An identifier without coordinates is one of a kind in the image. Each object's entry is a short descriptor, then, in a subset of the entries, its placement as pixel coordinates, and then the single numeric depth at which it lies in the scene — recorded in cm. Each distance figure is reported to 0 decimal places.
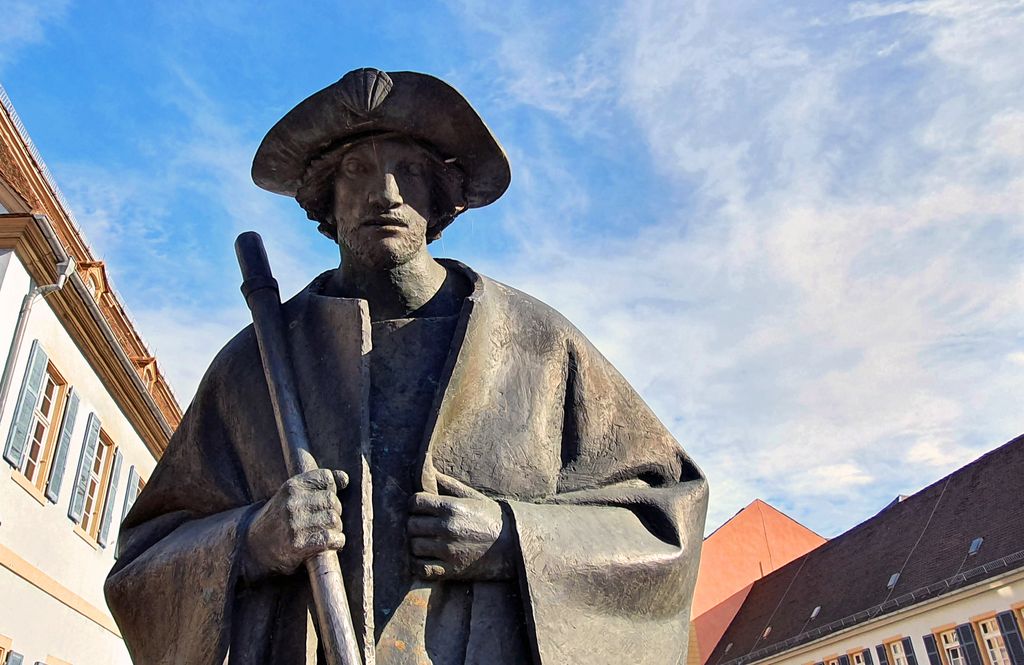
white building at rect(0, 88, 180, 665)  1225
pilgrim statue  211
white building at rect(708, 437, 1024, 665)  2872
